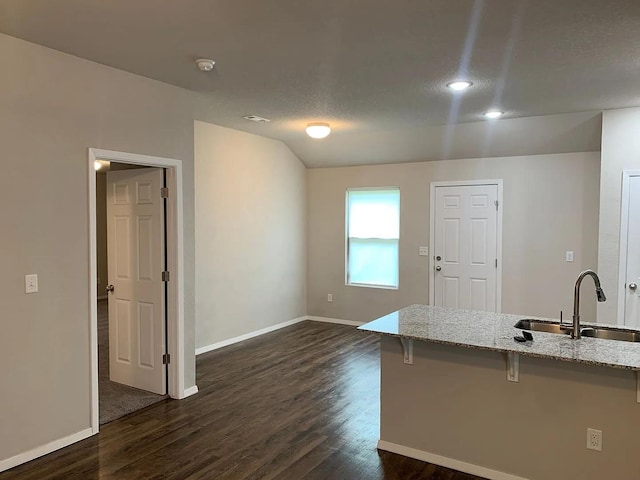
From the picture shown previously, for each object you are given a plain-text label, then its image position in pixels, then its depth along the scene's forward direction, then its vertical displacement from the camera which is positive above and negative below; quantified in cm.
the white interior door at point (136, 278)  418 -52
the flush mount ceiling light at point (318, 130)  528 +107
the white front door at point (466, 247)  617 -29
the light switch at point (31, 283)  303 -40
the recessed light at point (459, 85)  378 +117
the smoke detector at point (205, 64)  325 +113
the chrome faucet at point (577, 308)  276 -49
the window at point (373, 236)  696 -17
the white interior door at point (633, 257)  459 -30
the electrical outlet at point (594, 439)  258 -119
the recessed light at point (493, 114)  485 +120
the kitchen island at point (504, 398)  254 -105
